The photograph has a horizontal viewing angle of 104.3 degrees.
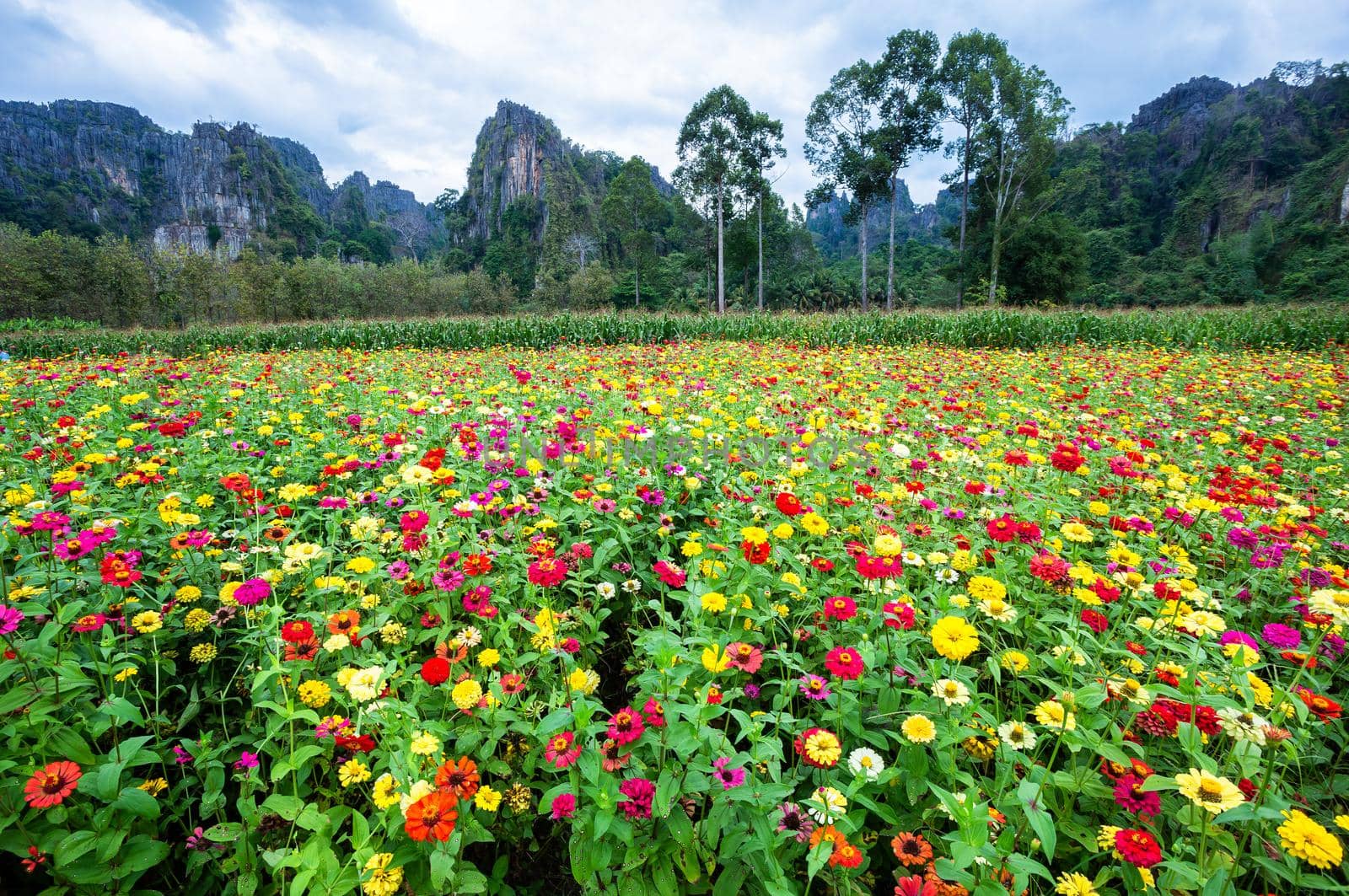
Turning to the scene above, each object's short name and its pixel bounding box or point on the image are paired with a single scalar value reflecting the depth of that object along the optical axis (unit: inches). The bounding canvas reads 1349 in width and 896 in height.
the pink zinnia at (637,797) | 42.3
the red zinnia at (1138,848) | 35.1
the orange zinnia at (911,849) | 37.8
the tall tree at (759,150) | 1315.2
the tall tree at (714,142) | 1275.8
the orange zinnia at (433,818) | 35.9
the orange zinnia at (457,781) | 39.9
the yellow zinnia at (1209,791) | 38.3
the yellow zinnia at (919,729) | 44.7
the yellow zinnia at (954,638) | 46.6
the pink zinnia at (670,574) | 57.9
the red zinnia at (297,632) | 50.3
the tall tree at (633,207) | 2212.1
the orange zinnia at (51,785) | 40.3
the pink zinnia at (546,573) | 52.4
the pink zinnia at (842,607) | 52.4
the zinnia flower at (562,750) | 45.3
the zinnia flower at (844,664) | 47.2
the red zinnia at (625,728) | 43.4
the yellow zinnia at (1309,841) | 33.8
